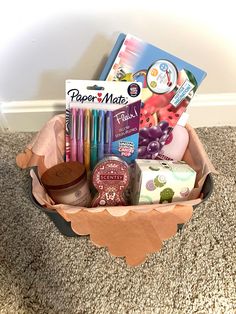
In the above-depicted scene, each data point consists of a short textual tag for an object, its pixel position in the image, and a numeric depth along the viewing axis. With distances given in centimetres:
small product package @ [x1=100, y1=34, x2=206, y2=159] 80
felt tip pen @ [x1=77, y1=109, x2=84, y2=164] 78
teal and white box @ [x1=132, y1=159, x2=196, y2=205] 71
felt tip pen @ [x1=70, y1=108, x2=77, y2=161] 78
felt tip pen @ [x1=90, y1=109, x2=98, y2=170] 78
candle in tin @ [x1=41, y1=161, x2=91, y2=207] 70
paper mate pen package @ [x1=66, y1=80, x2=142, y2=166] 77
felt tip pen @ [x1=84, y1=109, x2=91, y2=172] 78
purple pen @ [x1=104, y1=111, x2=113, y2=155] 79
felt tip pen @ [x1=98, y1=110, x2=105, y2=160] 78
